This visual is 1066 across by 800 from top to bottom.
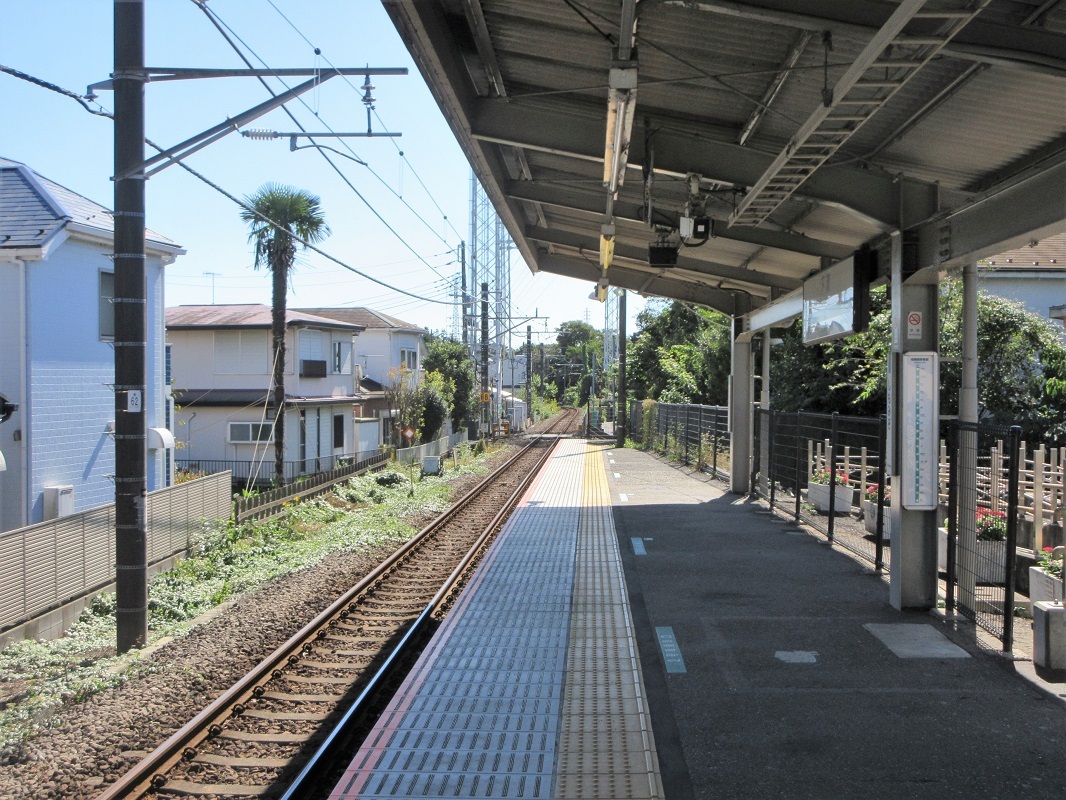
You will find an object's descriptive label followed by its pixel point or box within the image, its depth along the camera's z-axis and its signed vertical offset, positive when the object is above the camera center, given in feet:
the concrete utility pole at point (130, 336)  29.09 +2.10
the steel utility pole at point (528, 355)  230.89 +12.76
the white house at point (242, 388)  103.19 +1.47
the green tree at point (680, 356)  114.21 +7.06
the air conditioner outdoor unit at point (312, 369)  107.55 +3.86
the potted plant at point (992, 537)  34.06 -5.58
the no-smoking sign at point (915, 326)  28.68 +2.43
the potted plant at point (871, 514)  42.36 -5.41
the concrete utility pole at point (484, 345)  134.62 +8.41
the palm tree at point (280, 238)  84.23 +15.42
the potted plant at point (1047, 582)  26.17 -5.35
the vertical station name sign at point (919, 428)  28.07 -0.79
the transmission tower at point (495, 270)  141.55 +21.27
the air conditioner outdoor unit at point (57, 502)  48.24 -5.46
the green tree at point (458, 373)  157.99 +4.94
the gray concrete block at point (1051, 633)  21.70 -5.59
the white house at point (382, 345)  152.87 +9.71
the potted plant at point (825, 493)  48.21 -4.97
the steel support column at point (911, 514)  28.37 -3.54
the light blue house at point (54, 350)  47.11 +2.75
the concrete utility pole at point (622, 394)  128.77 +1.04
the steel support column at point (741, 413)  61.52 -0.76
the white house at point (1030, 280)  87.15 +11.89
